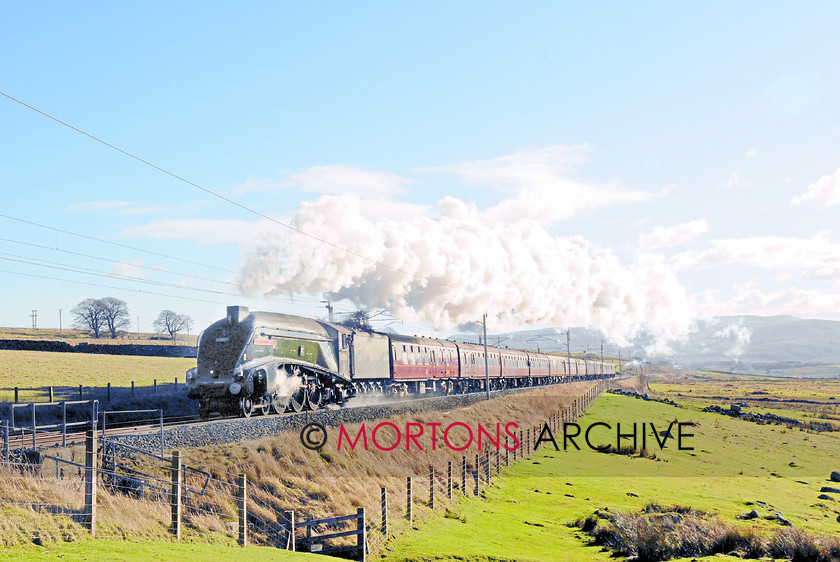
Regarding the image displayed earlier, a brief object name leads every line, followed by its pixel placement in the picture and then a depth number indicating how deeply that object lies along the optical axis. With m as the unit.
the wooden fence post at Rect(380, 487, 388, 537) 16.31
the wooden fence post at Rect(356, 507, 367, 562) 14.59
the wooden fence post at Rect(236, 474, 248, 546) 13.83
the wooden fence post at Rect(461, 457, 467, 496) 22.22
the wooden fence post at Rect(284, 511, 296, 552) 14.80
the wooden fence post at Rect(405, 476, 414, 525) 17.75
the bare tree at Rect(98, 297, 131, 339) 129.12
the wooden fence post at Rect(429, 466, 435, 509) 19.52
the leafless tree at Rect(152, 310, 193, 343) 141.25
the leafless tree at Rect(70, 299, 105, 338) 128.38
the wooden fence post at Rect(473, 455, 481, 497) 22.84
